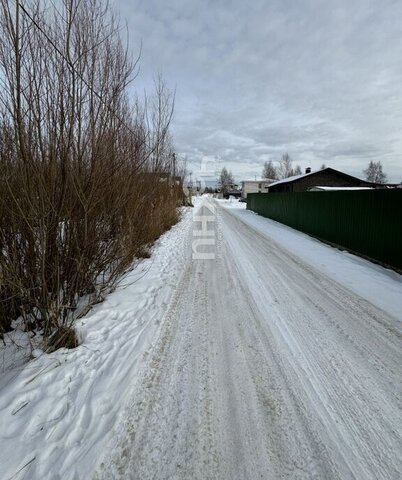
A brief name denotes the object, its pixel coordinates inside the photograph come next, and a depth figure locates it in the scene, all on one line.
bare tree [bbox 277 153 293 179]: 100.28
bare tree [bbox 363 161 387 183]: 98.17
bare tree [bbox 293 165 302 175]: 104.65
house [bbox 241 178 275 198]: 88.81
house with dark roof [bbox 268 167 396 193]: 36.47
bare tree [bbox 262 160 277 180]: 118.74
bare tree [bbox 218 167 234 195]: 117.94
